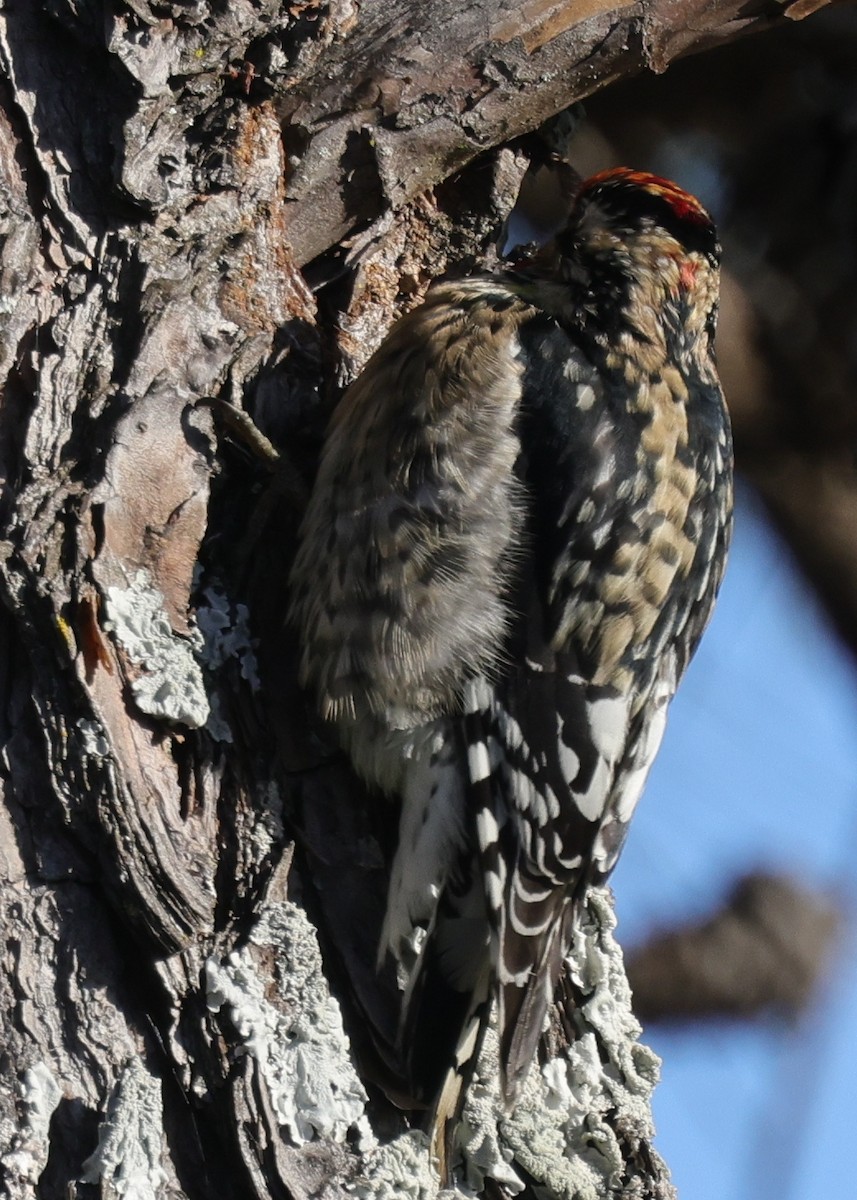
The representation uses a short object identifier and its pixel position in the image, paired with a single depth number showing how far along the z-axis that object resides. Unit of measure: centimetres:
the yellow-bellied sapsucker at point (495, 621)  470
